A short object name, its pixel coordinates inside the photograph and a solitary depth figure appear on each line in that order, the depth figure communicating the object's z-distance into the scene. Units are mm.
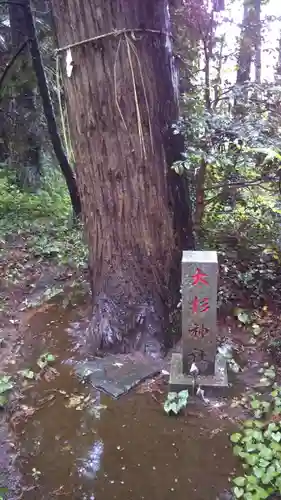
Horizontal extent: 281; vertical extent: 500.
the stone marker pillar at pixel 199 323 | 3361
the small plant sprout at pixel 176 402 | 3344
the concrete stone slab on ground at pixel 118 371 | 3688
